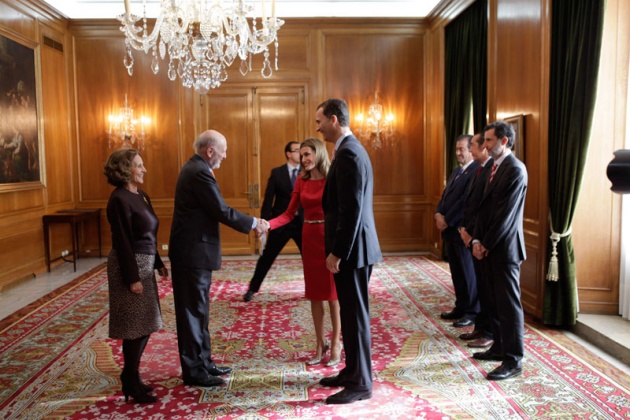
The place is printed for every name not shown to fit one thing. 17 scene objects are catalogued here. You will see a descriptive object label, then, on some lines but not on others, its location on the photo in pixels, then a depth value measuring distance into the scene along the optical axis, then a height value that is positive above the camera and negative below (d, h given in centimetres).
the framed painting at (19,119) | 685 +76
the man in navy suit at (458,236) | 509 -62
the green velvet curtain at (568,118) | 460 +43
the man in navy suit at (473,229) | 441 -49
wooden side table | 784 -63
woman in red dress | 393 -52
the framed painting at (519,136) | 544 +32
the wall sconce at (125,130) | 894 +73
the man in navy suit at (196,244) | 358 -46
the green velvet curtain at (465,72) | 691 +132
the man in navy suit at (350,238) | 324 -40
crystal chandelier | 523 +143
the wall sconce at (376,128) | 910 +71
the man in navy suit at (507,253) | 371 -58
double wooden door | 912 +66
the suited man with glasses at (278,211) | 596 -42
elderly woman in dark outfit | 326 -56
